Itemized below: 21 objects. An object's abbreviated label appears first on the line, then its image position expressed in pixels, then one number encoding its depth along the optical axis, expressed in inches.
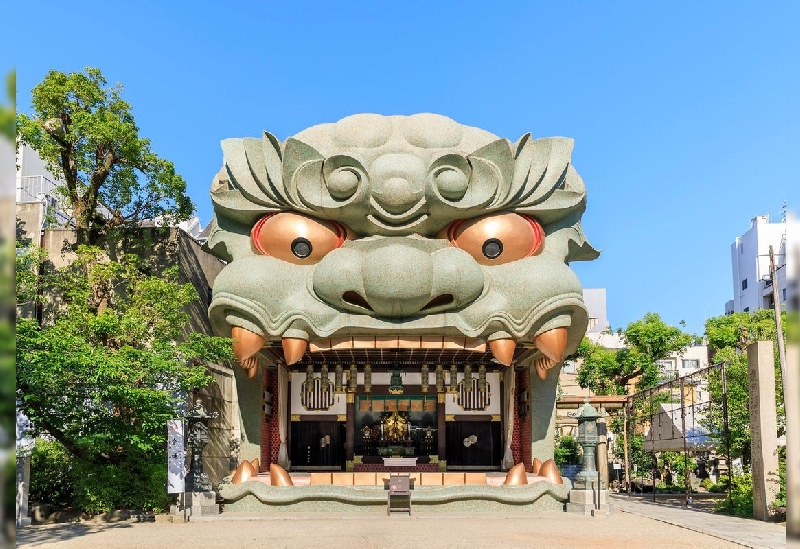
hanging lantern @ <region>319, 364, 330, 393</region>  764.6
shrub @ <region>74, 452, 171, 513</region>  695.7
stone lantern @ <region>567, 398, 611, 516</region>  677.3
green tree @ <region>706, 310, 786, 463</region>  858.8
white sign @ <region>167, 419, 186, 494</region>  620.1
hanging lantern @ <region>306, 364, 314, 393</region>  819.3
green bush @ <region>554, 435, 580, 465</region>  1349.7
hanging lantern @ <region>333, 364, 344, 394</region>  766.5
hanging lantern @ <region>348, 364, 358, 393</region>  776.4
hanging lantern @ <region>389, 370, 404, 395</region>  815.1
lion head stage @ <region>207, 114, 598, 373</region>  654.5
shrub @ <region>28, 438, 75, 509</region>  712.4
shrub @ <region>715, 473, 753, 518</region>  697.0
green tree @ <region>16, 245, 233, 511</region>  595.2
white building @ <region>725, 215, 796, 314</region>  2066.9
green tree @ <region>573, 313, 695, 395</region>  1416.1
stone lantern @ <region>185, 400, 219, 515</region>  658.8
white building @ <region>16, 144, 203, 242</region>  871.1
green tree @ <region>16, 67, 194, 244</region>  807.1
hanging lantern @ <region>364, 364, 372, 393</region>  773.3
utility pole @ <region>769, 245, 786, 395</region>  555.2
